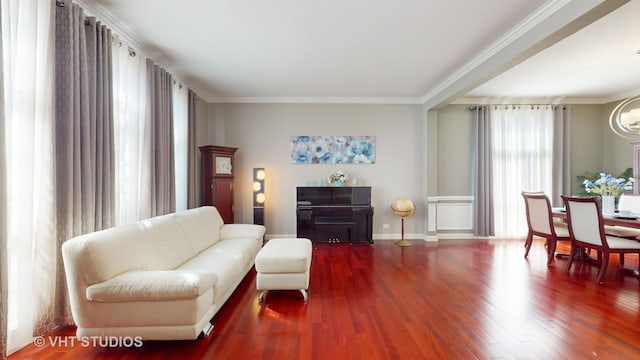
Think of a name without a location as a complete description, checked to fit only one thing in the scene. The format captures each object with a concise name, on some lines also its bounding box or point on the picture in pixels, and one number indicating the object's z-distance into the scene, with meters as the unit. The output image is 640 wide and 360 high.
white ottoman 2.70
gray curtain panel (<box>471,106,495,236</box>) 5.34
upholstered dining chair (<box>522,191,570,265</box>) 3.92
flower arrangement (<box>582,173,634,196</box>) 3.75
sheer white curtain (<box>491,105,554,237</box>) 5.41
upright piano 5.06
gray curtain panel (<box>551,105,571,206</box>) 5.36
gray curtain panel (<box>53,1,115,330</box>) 2.12
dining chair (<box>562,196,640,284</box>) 3.19
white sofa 1.86
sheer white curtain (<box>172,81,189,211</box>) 4.16
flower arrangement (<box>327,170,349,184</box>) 5.27
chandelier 3.06
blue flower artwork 5.41
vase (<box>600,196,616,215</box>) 3.74
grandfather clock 4.60
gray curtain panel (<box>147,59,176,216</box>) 3.29
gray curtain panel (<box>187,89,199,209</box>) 4.35
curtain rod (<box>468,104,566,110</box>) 5.41
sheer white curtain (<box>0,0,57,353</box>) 1.84
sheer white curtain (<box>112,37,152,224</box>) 2.81
